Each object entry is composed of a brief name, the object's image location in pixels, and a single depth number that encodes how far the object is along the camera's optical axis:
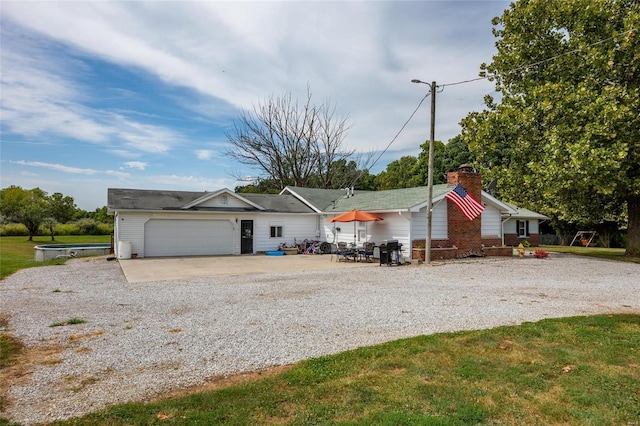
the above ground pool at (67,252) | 18.33
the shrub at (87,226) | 38.47
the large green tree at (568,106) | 14.90
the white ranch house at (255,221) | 17.75
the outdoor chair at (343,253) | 17.39
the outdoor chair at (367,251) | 17.28
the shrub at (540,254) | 18.69
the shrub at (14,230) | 35.47
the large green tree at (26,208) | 31.94
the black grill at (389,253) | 15.85
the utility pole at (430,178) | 15.64
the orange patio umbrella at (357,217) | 17.50
